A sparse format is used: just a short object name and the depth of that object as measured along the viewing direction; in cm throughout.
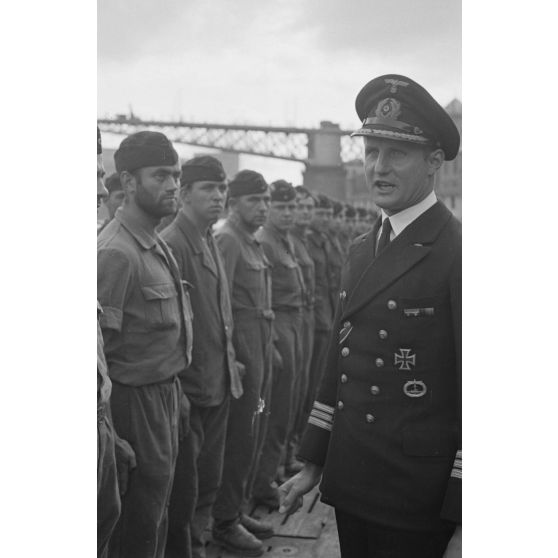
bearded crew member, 312
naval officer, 255
